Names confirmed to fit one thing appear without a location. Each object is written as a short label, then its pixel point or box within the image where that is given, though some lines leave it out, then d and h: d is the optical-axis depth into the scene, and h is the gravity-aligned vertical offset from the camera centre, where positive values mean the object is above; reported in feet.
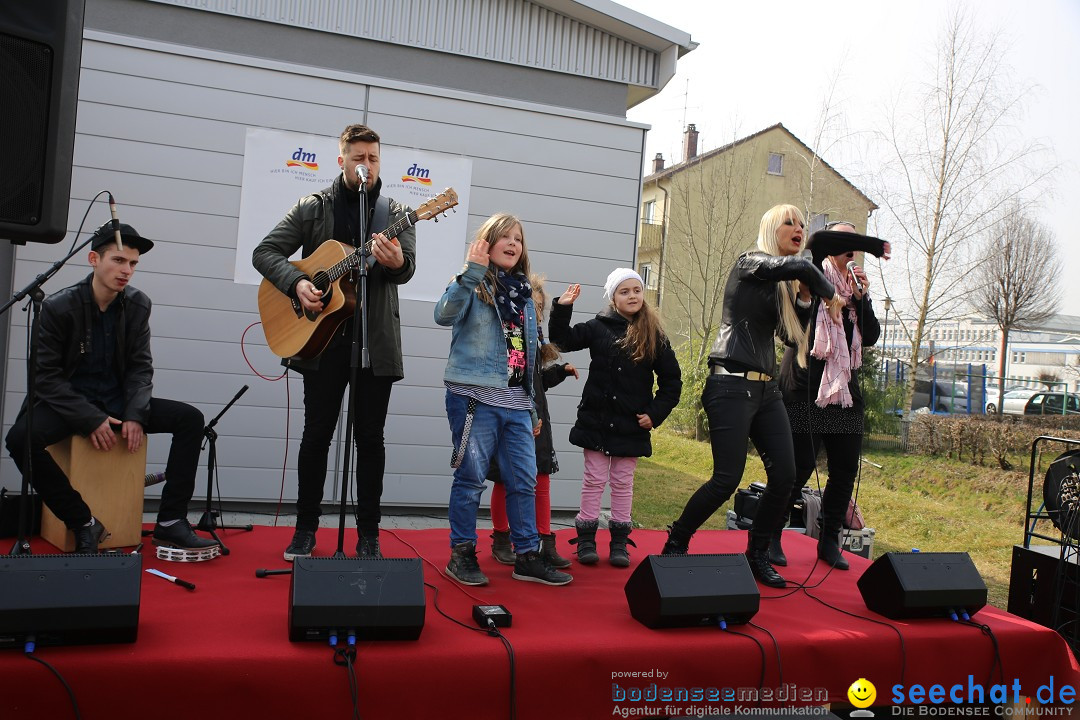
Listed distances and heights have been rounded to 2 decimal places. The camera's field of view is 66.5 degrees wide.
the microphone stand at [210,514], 12.96 -2.95
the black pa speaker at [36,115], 7.17 +1.81
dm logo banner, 19.10 +3.77
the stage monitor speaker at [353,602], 8.52 -2.67
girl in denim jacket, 11.95 -0.64
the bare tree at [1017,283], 52.80 +7.91
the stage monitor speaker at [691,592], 9.94 -2.66
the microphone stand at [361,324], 10.14 +0.29
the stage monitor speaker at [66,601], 7.77 -2.68
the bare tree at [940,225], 45.70 +9.63
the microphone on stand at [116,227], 11.25 +1.38
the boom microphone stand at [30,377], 10.53 -0.75
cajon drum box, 12.59 -2.49
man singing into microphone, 12.08 +0.09
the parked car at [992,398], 45.71 +0.07
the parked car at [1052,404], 46.31 +0.01
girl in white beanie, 13.82 -0.46
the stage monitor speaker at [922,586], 11.10 -2.63
